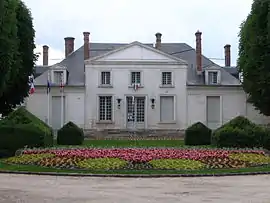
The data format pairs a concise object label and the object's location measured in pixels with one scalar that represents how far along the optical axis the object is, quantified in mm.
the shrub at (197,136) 32469
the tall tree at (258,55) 32500
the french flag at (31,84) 38062
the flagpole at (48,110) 50219
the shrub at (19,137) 24750
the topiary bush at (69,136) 33188
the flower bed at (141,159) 20047
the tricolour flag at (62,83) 49738
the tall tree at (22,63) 33938
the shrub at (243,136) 26656
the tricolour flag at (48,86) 49231
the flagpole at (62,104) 50059
